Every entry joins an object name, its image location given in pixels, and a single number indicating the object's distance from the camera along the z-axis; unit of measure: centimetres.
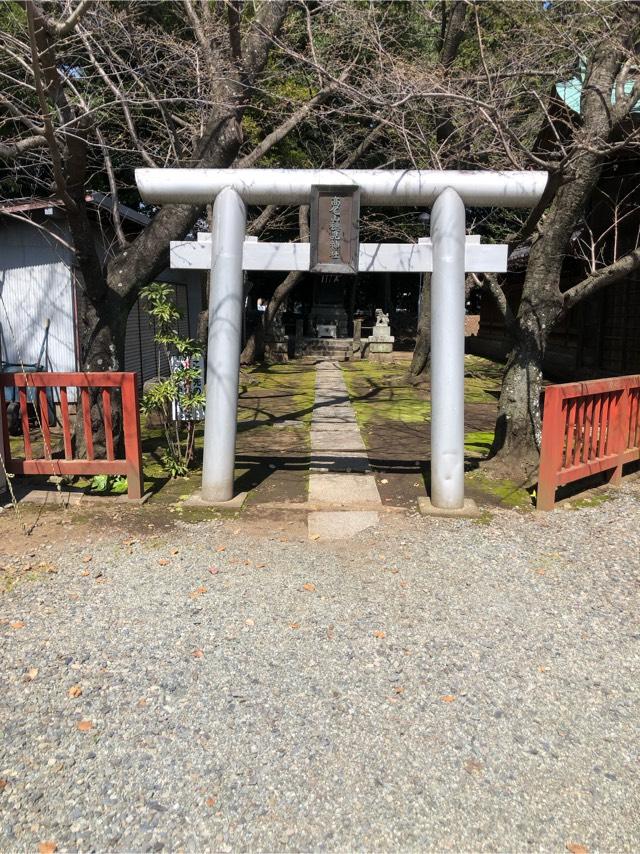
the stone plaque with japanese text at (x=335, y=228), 561
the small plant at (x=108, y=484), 624
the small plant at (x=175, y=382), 653
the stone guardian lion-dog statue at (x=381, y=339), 2345
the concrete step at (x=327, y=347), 2377
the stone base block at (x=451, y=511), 569
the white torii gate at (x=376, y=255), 568
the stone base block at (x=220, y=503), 589
